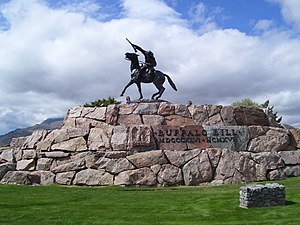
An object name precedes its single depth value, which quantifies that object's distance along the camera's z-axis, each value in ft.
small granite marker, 35.96
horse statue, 73.15
